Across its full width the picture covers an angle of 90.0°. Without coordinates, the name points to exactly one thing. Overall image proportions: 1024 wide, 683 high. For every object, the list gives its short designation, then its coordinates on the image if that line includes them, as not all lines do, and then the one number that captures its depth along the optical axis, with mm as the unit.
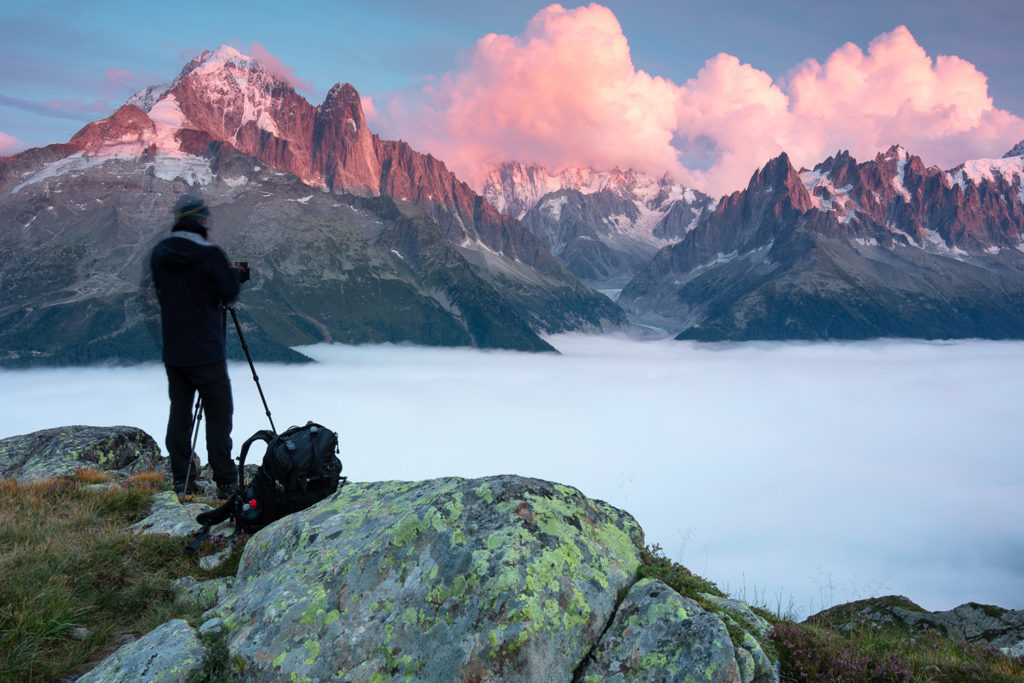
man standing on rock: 9719
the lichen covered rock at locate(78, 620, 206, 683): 4566
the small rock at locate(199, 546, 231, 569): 7672
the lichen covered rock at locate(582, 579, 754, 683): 4742
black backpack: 8516
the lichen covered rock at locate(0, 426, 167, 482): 14117
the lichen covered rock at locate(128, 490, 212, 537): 8711
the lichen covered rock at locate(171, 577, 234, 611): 6396
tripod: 10969
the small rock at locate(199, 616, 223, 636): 5262
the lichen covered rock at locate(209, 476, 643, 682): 4719
